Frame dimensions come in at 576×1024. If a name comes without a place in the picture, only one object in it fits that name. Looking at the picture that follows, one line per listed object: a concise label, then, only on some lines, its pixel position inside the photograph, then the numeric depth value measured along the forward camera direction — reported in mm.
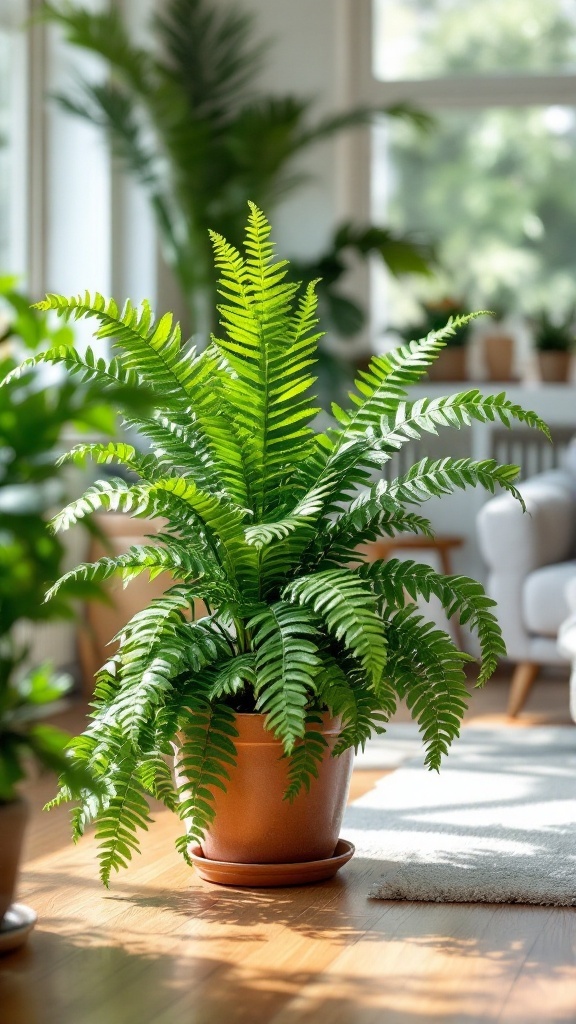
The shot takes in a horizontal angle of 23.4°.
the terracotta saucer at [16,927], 2082
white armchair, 3998
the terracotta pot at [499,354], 5441
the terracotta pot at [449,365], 5461
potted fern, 2293
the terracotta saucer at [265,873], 2414
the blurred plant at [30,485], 1794
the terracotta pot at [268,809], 2373
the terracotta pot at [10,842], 2014
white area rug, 2393
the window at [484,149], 5484
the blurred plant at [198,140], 4836
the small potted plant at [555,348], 5297
